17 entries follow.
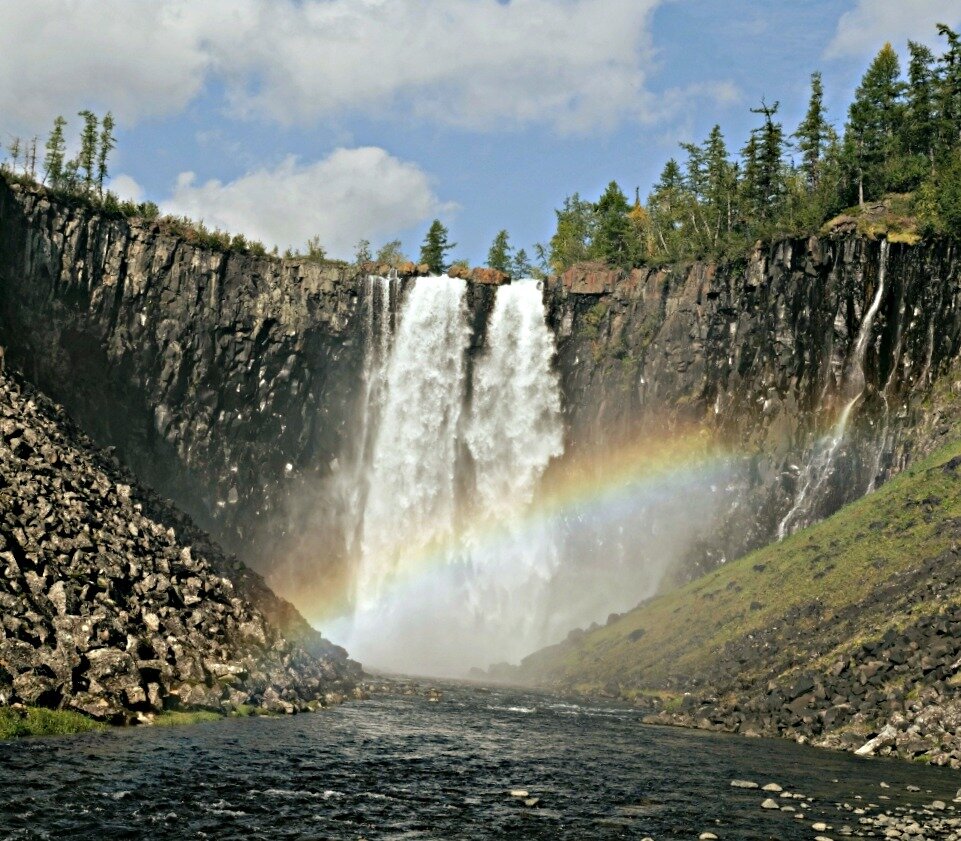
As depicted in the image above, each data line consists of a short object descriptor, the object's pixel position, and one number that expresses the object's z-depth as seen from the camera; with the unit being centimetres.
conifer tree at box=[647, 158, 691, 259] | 10312
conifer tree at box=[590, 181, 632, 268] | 8994
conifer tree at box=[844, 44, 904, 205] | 8594
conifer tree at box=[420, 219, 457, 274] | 12225
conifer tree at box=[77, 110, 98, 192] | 10356
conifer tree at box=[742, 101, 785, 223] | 9388
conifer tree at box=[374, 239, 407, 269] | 12725
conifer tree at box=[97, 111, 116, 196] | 10461
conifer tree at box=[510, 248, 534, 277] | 14825
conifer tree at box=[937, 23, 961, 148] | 9056
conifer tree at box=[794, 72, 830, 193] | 10175
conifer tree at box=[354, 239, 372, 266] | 11201
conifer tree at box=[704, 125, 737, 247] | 9806
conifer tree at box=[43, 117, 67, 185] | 10794
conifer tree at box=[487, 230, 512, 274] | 14100
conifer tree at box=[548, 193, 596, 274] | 12214
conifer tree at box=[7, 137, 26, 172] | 10719
